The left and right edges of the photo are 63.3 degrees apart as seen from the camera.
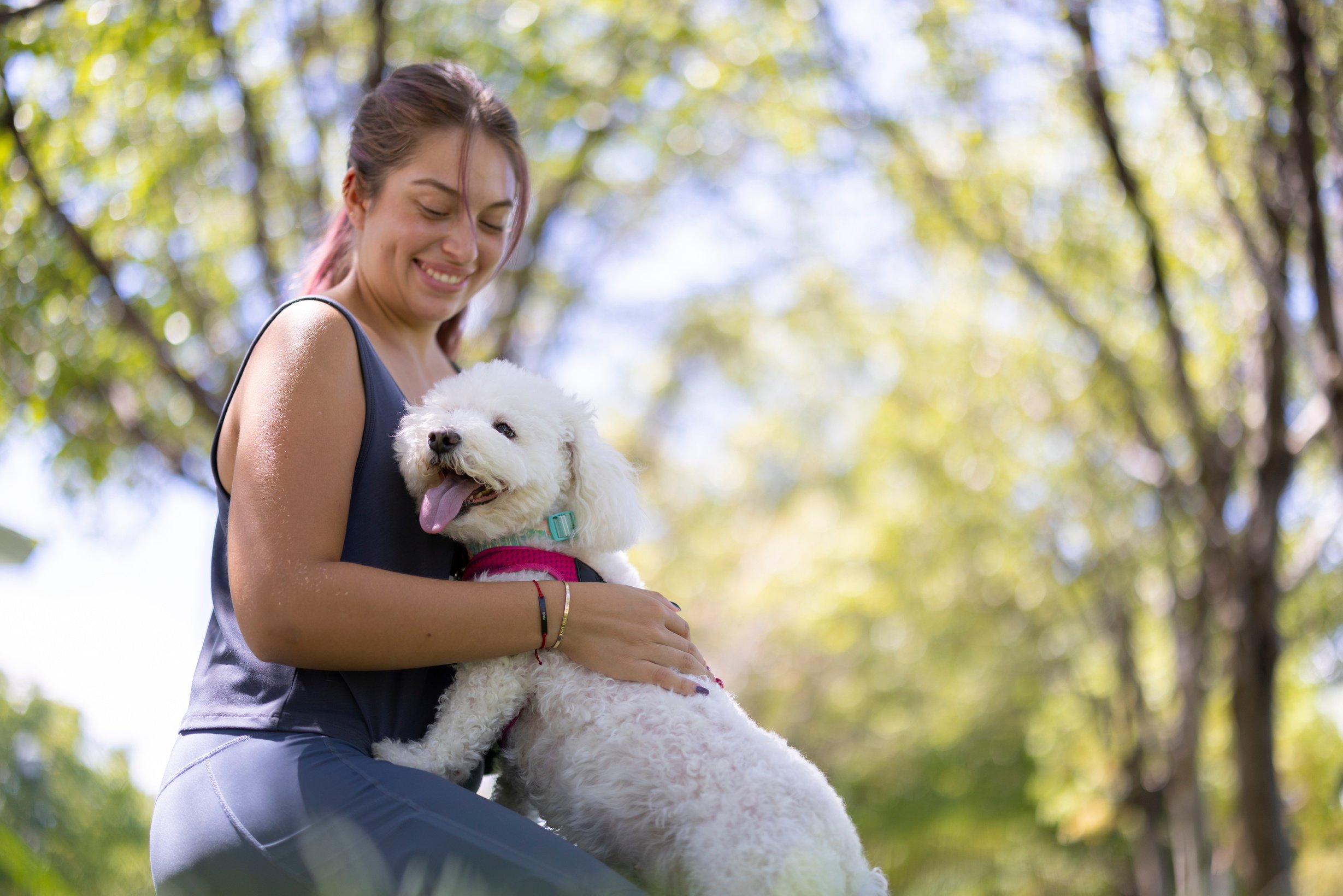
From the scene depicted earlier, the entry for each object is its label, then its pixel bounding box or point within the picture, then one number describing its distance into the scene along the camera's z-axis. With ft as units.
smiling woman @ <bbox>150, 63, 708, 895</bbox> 5.66
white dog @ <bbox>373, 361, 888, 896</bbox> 6.00
